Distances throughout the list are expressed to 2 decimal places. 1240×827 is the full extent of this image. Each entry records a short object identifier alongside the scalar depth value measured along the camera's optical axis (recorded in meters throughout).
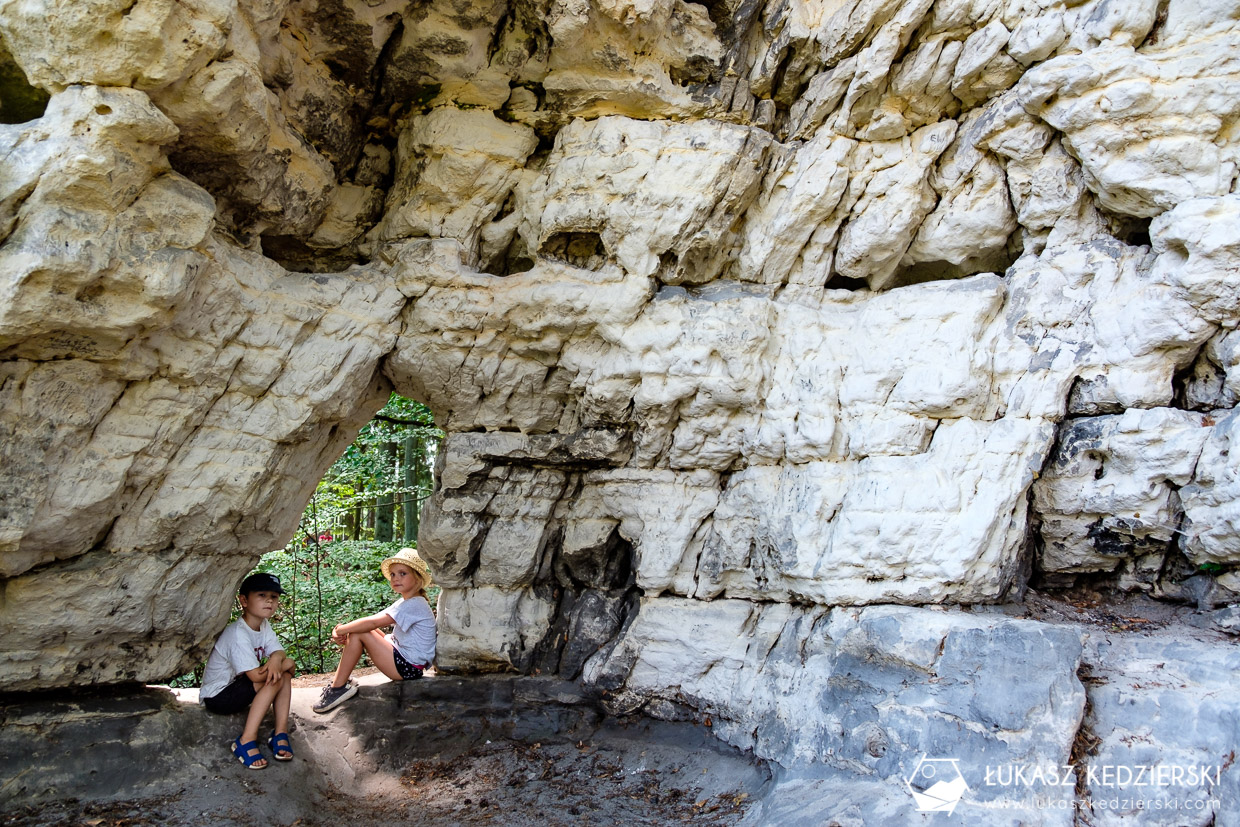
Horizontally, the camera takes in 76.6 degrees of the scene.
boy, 4.93
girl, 5.93
